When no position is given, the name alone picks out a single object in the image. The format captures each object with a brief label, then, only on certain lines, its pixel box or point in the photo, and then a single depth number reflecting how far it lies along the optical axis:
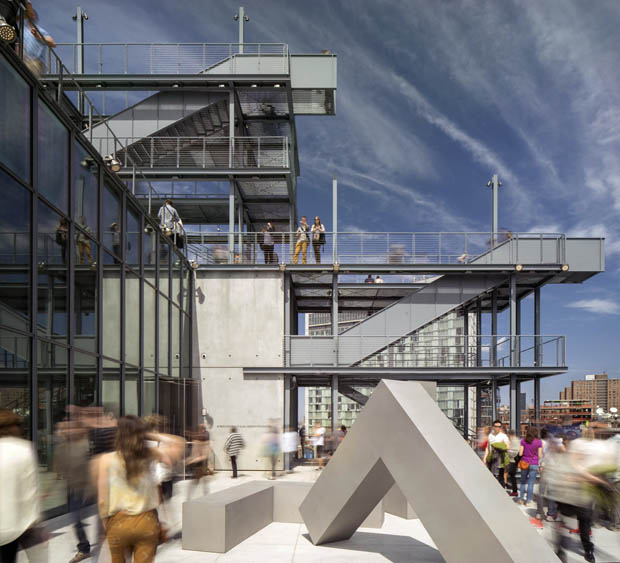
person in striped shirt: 16.48
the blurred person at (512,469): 13.02
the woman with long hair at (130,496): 4.03
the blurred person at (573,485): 6.57
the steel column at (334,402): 18.64
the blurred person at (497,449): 12.78
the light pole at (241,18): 24.22
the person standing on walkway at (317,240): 20.70
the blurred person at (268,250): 21.11
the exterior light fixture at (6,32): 7.94
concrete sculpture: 5.44
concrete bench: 7.60
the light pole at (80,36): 23.61
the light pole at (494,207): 20.72
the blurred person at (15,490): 3.61
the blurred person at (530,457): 11.27
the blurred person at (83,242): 10.86
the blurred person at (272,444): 17.23
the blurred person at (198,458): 10.93
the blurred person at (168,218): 18.40
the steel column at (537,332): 19.53
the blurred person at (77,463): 6.89
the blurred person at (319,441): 18.30
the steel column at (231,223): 21.15
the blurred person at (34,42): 8.72
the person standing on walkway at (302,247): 20.78
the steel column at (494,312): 21.69
